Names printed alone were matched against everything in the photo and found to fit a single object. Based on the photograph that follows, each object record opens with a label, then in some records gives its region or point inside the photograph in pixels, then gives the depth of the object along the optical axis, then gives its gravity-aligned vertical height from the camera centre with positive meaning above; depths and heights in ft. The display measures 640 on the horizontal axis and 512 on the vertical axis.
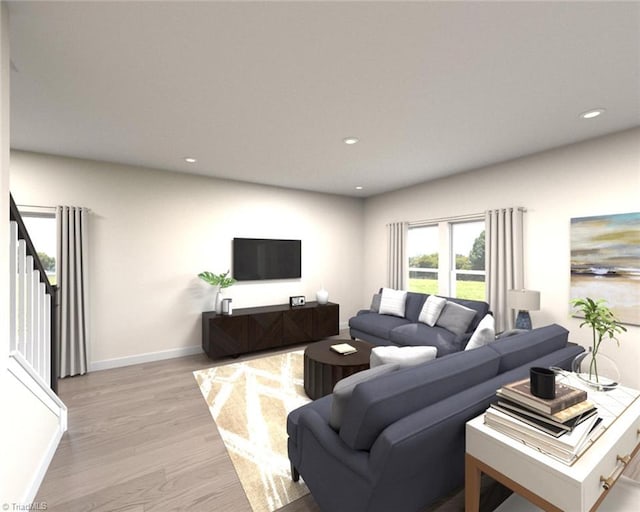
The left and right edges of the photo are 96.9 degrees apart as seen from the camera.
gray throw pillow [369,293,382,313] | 15.48 -2.89
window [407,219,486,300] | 13.52 -0.40
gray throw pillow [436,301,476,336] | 11.39 -2.78
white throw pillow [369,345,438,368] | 5.83 -2.19
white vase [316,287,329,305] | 16.10 -2.57
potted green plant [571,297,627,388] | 5.21 -1.35
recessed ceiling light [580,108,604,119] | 7.61 +3.75
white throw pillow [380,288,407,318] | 14.49 -2.66
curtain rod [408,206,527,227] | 12.79 +1.59
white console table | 3.48 -2.91
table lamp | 9.98 -1.89
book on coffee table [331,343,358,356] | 9.71 -3.41
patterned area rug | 5.89 -4.85
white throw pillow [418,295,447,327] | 12.51 -2.66
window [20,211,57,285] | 10.93 +0.61
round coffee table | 8.72 -3.63
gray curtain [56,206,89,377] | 10.84 -1.38
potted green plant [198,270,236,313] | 13.26 -1.35
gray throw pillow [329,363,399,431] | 4.71 -2.36
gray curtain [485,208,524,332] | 11.33 -0.32
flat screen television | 14.76 -0.36
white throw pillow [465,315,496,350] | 8.02 -2.44
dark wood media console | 12.64 -3.69
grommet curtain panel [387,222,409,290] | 16.35 -0.17
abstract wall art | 8.66 -0.37
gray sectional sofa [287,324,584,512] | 3.95 -2.81
